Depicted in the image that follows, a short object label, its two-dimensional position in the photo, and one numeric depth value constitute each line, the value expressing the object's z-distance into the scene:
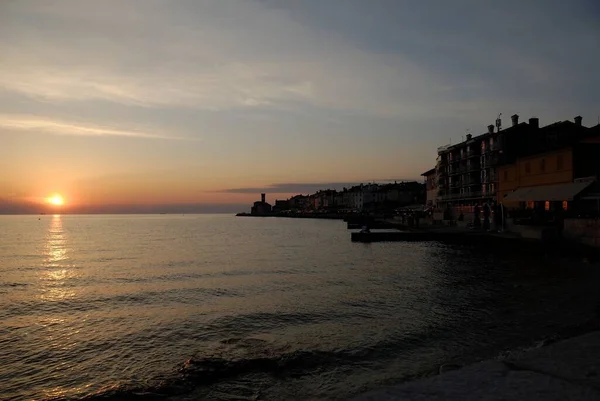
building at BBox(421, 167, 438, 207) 107.56
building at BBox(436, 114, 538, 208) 73.31
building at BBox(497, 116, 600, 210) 40.75
